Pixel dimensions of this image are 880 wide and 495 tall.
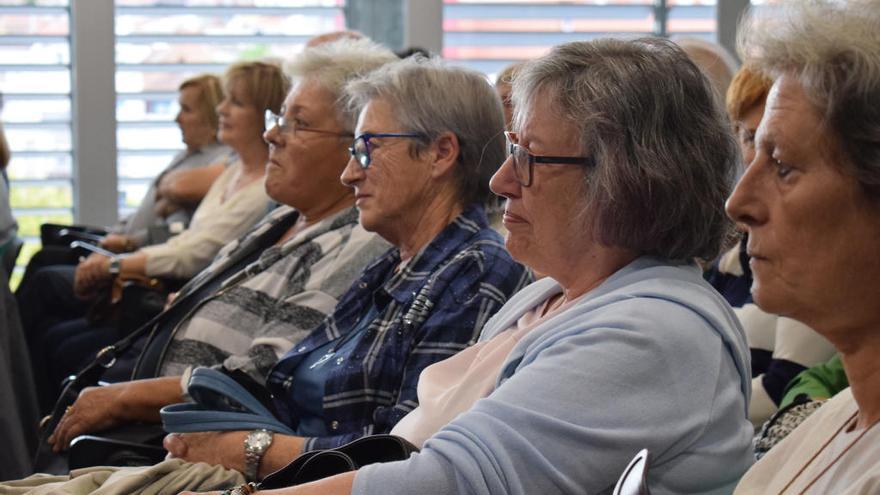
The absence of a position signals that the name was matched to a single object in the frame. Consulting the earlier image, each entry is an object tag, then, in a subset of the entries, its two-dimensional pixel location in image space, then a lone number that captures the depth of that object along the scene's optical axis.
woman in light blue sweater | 2.37
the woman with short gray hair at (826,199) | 2.20
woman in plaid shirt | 2.85
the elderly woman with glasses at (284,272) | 3.21
